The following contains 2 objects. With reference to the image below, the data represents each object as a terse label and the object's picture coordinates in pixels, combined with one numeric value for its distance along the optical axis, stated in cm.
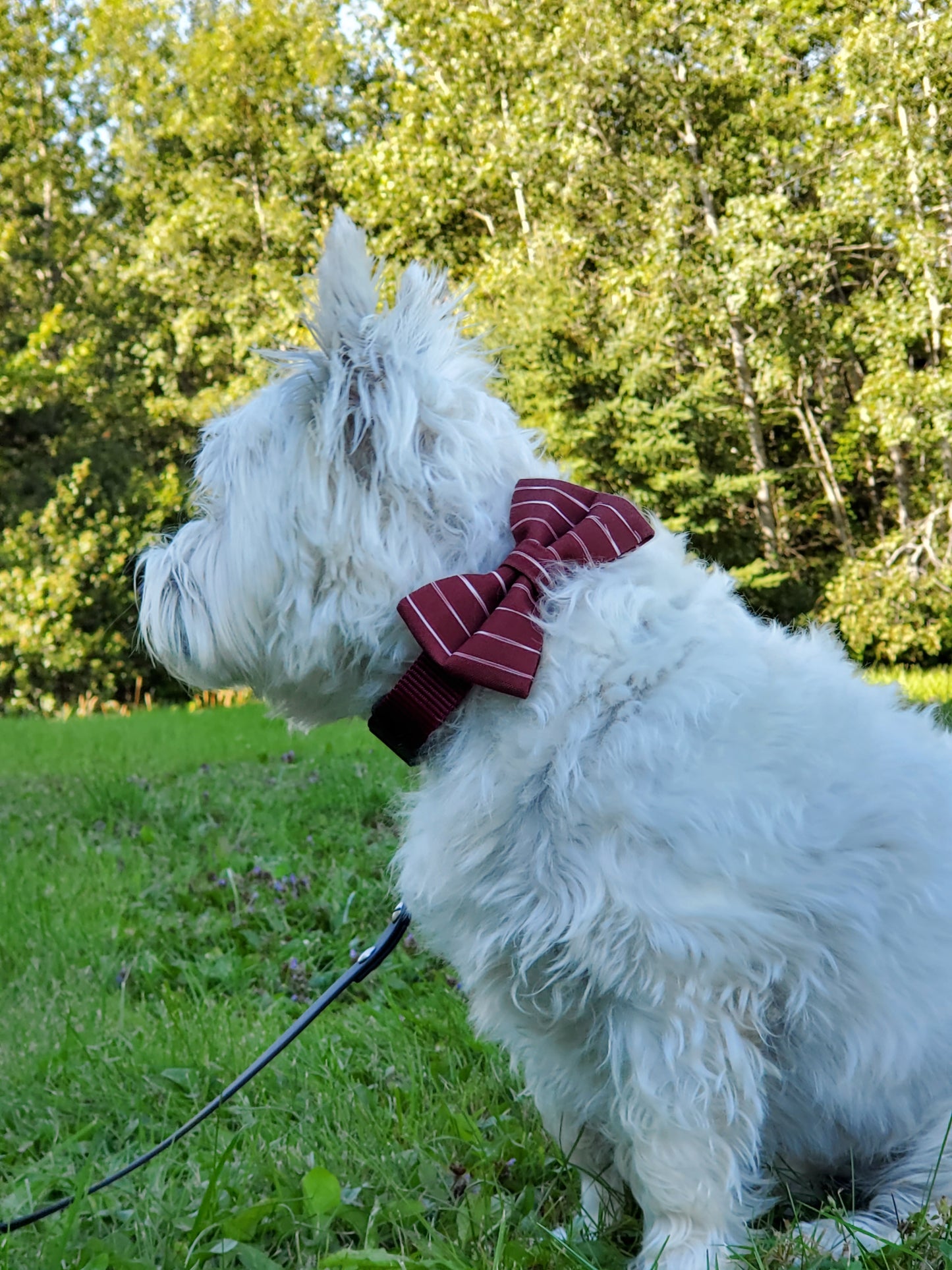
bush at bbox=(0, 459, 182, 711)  1978
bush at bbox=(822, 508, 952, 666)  1429
